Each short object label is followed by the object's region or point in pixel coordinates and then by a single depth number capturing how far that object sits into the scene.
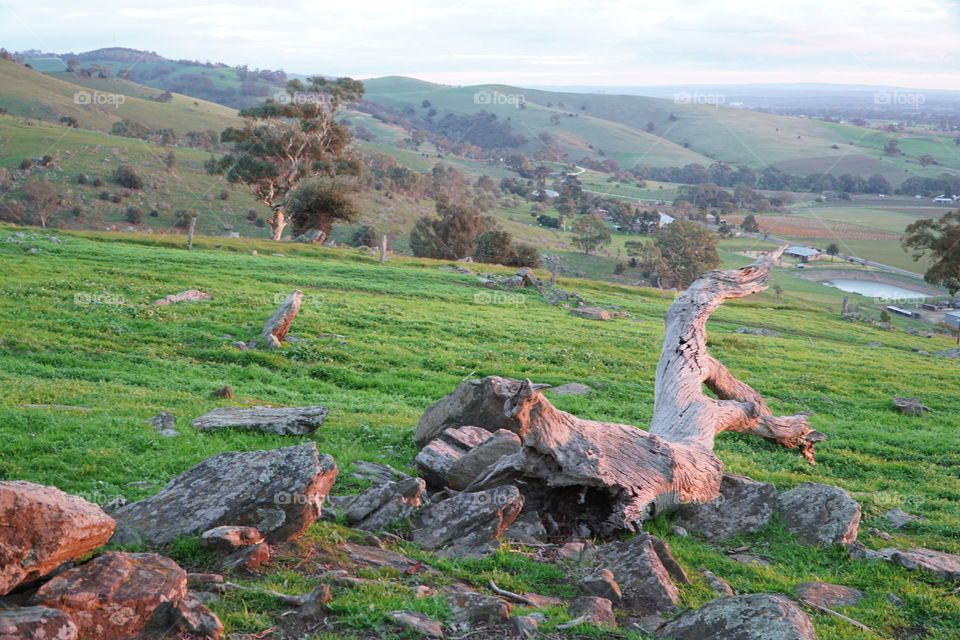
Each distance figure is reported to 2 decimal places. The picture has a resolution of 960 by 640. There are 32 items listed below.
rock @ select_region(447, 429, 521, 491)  10.90
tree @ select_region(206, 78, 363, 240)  63.72
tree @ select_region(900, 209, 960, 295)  54.12
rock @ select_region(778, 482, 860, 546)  10.43
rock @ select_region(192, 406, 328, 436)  12.90
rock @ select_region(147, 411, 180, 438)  12.45
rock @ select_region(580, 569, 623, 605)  7.96
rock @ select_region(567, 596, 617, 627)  7.32
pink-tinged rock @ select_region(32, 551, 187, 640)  6.06
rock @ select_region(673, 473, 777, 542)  10.80
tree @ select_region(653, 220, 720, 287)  79.00
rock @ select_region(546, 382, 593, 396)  19.86
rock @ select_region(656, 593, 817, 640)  6.77
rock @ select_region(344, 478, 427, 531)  9.38
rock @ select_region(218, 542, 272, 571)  7.58
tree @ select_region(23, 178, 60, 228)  73.97
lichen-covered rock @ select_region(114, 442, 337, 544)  8.12
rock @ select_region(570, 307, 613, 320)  33.77
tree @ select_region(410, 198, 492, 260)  71.75
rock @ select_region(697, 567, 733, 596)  8.66
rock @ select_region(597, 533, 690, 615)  8.02
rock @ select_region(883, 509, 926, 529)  11.82
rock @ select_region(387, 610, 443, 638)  6.72
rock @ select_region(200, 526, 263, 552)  7.68
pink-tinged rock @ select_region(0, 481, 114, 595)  6.03
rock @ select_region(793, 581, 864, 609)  8.63
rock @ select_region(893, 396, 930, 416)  21.56
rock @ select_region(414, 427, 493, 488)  11.11
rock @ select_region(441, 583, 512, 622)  7.11
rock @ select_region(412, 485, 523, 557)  9.05
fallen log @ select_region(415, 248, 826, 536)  10.19
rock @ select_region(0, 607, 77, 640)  5.47
